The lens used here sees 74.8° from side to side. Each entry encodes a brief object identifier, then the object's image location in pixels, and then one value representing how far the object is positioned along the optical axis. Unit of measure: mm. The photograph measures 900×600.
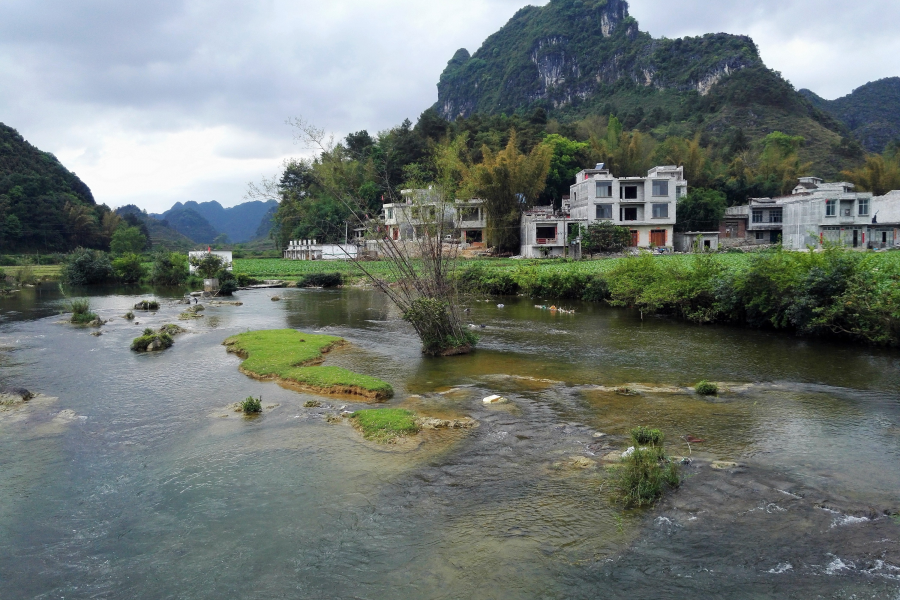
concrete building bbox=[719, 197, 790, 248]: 67375
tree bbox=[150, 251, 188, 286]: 60094
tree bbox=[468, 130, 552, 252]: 63156
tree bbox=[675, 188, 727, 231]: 67562
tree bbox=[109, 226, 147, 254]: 89562
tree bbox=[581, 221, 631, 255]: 60812
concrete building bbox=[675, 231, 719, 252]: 64500
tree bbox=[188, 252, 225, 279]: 52094
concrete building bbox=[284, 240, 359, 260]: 81262
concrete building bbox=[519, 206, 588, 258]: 62094
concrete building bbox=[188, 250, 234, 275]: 56712
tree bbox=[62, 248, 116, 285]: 60406
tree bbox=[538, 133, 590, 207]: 76125
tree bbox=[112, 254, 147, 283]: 62469
